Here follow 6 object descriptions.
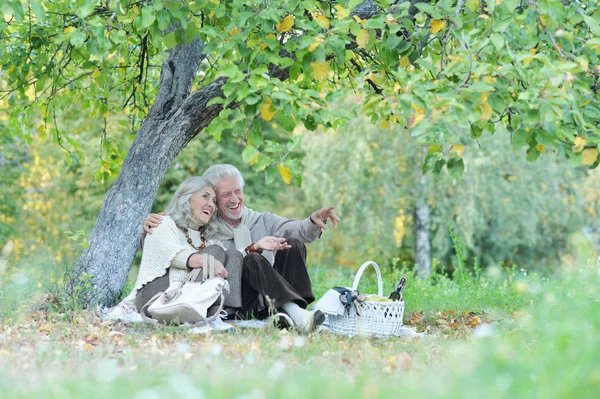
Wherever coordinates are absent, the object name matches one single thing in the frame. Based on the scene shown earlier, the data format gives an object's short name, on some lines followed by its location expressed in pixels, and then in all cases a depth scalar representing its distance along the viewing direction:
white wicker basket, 10.59
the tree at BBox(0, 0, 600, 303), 8.24
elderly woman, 11.02
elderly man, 10.84
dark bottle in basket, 11.43
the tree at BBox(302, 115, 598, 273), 34.09
